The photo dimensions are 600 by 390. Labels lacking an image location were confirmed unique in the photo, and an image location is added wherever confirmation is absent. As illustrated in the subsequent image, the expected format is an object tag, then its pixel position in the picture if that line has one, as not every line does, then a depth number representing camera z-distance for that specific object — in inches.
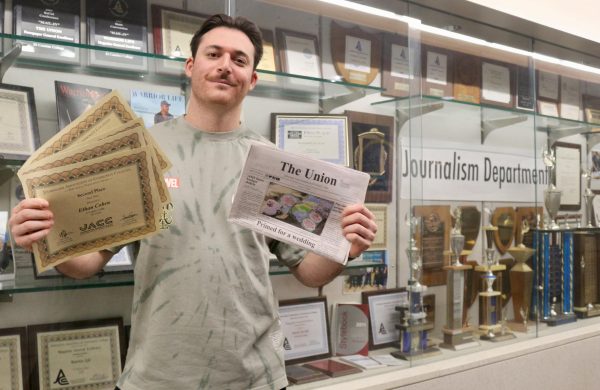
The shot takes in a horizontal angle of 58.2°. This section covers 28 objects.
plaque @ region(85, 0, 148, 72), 63.5
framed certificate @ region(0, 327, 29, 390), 56.4
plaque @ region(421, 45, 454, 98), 96.7
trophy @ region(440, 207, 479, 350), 90.1
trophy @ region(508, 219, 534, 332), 100.8
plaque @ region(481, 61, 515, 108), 104.9
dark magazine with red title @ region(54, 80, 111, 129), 61.2
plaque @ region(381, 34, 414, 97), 87.5
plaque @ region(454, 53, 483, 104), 101.4
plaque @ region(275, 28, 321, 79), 78.0
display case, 61.8
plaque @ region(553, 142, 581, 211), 111.8
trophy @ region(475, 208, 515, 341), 95.3
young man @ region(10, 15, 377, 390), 47.1
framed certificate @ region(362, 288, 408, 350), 85.0
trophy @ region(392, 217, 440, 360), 84.3
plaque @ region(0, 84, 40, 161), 56.9
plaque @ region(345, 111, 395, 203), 84.7
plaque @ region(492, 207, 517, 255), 103.0
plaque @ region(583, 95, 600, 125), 121.2
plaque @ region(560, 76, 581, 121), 117.8
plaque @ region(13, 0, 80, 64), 59.7
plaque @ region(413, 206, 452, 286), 89.4
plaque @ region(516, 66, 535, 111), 106.5
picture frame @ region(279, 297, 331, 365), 77.3
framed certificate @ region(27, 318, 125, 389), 58.3
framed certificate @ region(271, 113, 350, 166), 77.9
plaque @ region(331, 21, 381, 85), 84.5
